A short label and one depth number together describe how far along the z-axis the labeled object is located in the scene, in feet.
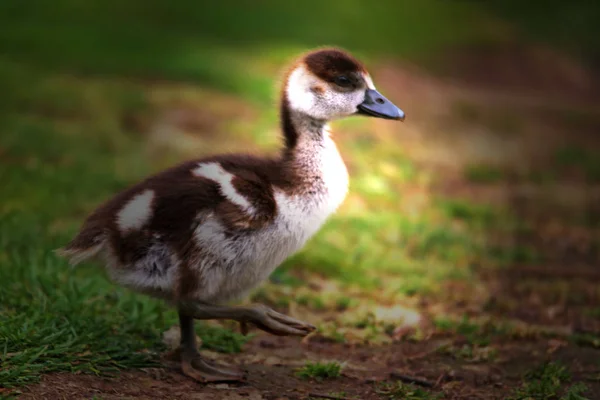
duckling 29.32
